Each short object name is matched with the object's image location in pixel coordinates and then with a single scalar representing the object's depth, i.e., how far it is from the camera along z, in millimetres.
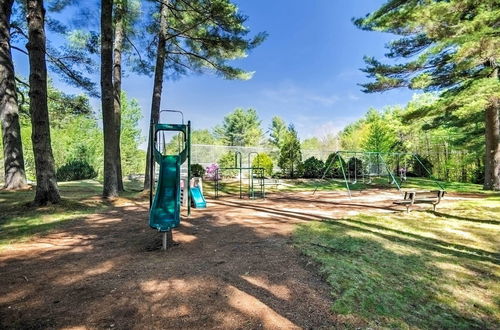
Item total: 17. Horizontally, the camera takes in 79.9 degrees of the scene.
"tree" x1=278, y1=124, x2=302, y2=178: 17781
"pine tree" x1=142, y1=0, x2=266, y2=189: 9359
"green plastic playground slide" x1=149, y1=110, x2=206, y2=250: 3830
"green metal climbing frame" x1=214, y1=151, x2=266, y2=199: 10287
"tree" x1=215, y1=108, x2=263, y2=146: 50094
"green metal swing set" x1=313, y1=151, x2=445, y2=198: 17514
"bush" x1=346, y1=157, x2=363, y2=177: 17597
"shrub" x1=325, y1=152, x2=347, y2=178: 17716
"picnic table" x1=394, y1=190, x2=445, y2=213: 6332
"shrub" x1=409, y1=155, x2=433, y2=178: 20581
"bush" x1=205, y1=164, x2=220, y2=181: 15341
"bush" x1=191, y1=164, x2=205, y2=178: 14305
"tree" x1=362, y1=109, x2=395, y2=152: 25266
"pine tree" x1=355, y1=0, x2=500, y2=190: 8953
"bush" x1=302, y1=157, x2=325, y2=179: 17891
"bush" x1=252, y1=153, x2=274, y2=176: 17656
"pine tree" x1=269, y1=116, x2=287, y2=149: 47312
